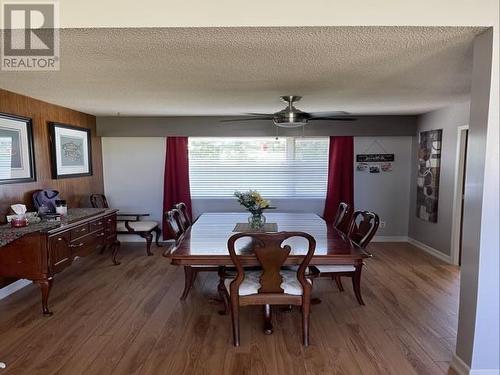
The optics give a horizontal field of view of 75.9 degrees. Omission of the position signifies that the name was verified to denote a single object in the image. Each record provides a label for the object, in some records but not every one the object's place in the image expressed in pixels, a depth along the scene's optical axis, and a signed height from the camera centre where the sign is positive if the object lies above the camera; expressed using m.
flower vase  3.40 -0.59
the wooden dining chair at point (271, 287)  2.26 -0.89
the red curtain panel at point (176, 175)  5.23 -0.14
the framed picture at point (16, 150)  3.19 +0.16
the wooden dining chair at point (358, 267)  2.88 -0.92
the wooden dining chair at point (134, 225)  4.65 -0.87
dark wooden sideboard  2.75 -0.77
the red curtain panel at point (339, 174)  5.25 -0.10
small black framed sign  5.34 +0.18
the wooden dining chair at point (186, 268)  3.10 -1.02
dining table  2.44 -0.66
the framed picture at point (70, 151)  3.99 +0.20
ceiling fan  3.25 +0.53
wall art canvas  4.57 -0.08
